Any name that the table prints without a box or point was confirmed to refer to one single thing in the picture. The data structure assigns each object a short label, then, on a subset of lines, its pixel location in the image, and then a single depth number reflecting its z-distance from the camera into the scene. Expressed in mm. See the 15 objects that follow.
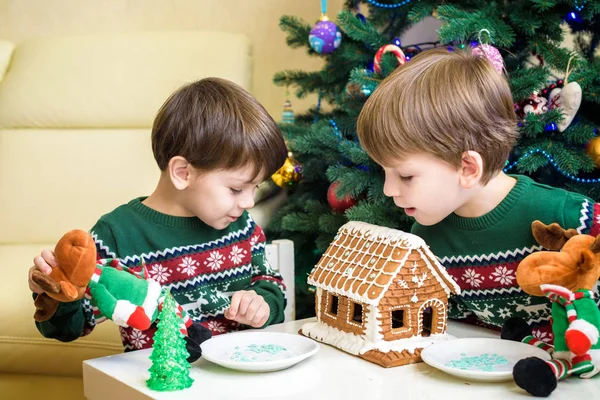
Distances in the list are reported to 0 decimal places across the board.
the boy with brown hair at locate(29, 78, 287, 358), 1231
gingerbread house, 1013
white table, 891
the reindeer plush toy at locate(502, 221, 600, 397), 863
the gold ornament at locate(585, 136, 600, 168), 1592
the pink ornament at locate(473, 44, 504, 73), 1477
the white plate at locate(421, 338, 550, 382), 910
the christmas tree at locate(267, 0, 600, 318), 1600
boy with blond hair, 1071
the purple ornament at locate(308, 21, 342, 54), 1972
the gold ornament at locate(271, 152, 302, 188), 2100
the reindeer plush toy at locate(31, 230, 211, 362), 938
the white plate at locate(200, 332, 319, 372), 963
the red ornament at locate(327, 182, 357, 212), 1884
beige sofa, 2217
